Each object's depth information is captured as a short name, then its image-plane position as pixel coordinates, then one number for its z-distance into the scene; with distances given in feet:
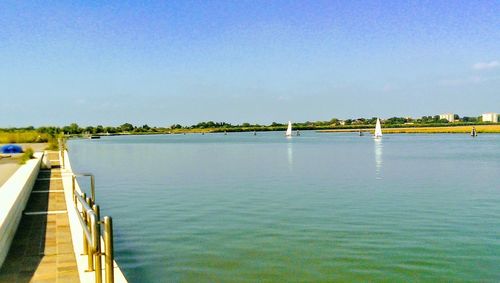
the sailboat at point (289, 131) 501.15
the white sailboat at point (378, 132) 372.44
